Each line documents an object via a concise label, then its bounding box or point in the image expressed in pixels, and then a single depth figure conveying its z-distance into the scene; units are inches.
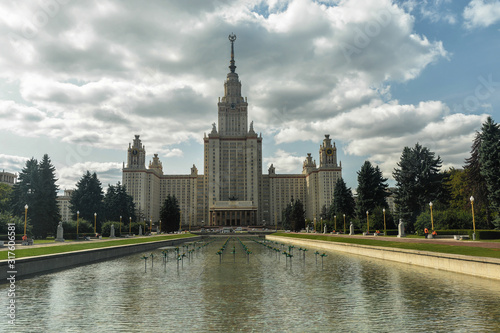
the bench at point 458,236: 1630.8
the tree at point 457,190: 2449.4
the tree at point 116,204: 3634.6
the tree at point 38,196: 2358.5
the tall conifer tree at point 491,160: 1817.2
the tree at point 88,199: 3223.4
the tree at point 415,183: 2576.3
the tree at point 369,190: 2906.0
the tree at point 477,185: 2047.2
